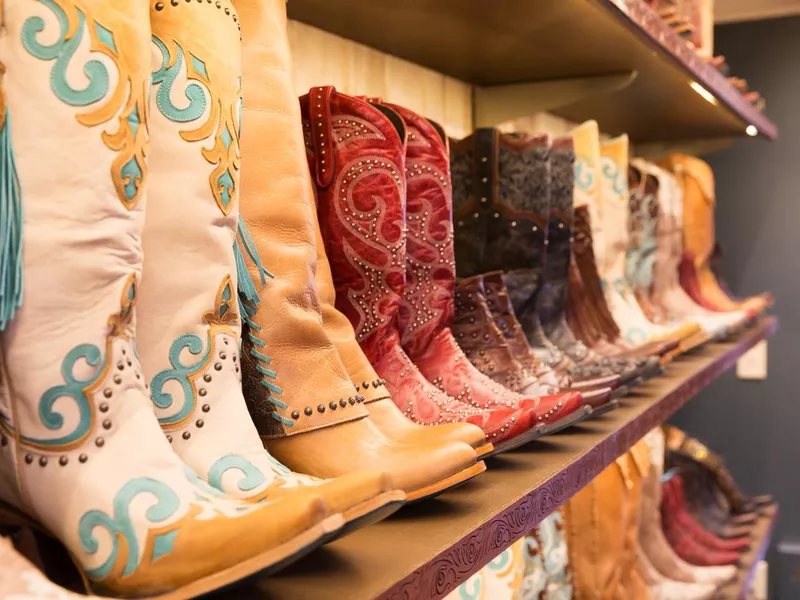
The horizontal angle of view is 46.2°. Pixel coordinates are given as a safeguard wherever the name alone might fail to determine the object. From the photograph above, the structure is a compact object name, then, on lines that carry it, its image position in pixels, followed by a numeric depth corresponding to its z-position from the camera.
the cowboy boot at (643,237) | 2.08
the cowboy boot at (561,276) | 1.49
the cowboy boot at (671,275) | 2.23
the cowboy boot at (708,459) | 2.79
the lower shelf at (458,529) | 0.59
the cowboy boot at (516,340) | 1.29
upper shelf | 1.32
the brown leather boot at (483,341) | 1.22
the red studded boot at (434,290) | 1.06
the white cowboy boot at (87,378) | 0.51
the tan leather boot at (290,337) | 0.72
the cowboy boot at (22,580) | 0.49
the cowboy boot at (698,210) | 2.57
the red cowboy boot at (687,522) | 2.49
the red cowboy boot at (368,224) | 0.91
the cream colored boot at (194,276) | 0.62
